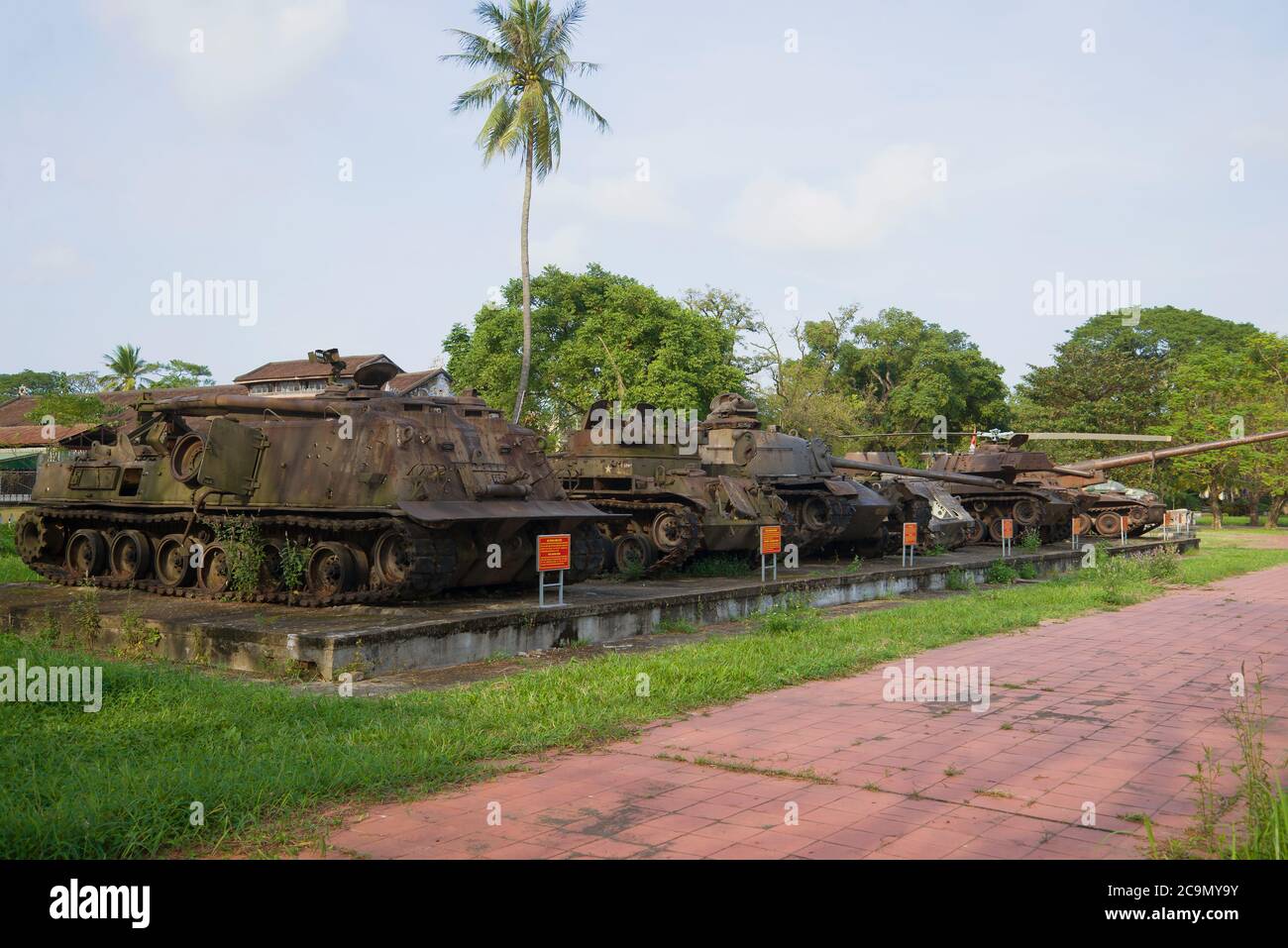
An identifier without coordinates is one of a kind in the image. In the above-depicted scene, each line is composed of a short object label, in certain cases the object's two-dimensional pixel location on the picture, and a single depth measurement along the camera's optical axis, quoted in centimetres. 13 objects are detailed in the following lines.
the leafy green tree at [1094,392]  4869
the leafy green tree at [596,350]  3628
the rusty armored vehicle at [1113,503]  3222
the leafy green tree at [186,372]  6075
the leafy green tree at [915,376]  5256
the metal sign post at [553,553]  1173
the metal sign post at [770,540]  1570
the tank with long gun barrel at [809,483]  1958
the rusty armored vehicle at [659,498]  1673
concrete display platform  952
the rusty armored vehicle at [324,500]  1188
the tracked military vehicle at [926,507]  2280
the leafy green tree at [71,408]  3362
